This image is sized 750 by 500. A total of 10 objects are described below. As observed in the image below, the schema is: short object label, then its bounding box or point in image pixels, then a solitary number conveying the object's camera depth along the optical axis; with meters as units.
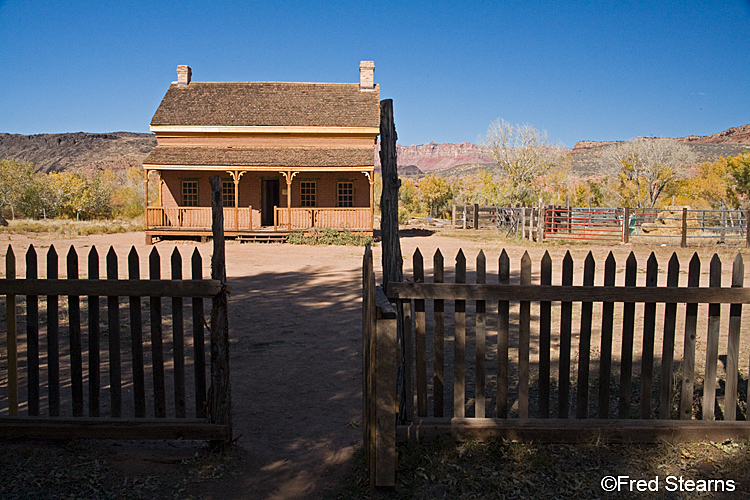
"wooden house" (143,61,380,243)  23.48
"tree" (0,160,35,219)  38.62
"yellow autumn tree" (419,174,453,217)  52.69
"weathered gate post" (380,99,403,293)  3.40
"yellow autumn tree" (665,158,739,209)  40.46
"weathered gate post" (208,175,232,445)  3.52
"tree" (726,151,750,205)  39.00
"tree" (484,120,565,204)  41.80
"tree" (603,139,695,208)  47.69
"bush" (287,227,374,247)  22.58
